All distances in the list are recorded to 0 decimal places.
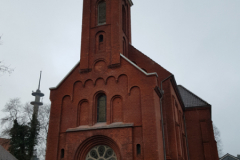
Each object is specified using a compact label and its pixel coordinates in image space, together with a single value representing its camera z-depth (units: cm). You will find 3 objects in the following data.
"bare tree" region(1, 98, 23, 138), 2889
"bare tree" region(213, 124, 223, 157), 5358
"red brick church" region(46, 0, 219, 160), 1593
